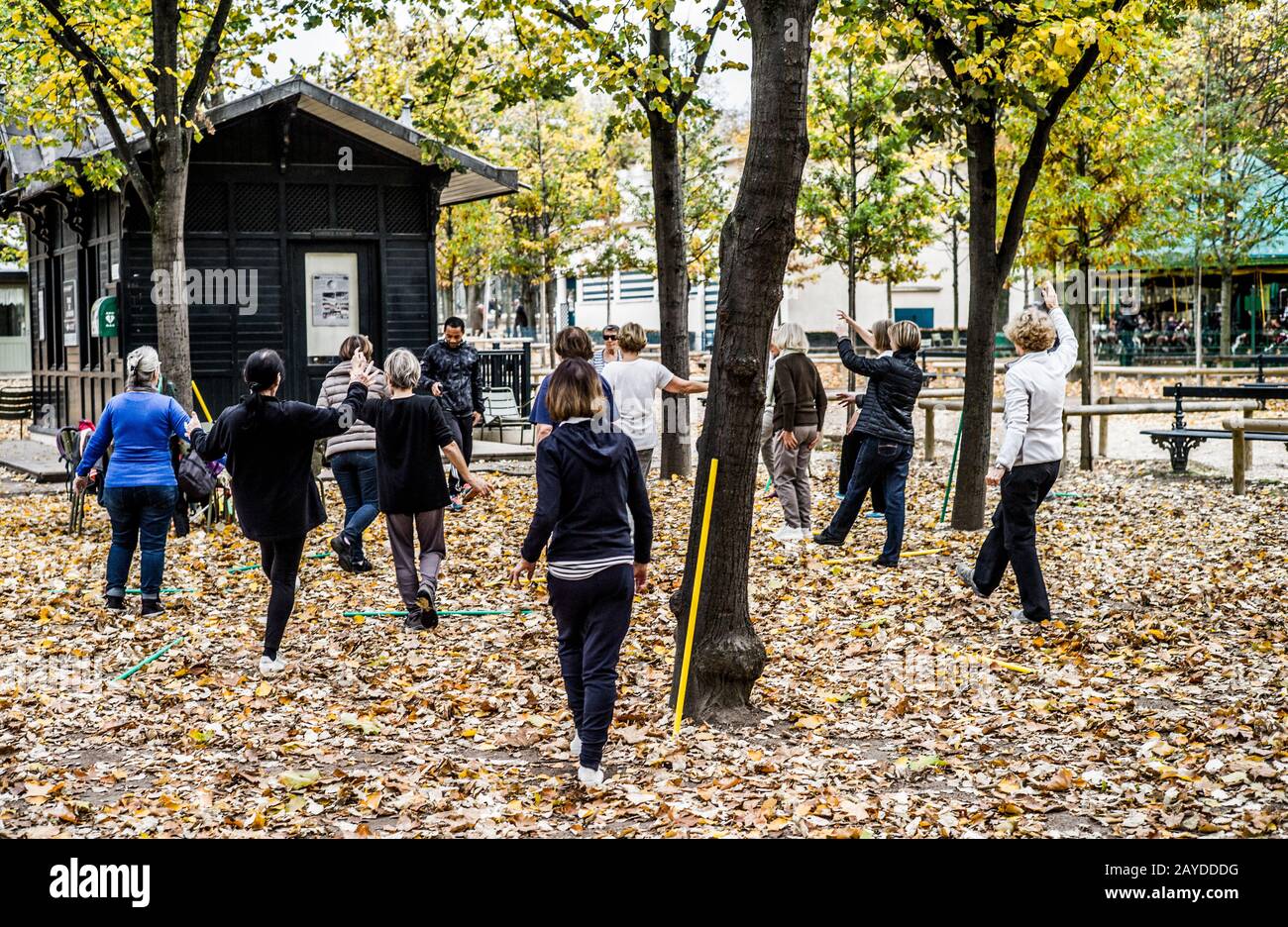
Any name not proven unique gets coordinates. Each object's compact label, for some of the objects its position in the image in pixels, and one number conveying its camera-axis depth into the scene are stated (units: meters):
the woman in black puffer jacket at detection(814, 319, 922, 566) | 10.65
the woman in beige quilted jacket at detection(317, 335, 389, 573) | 10.53
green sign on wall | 17.12
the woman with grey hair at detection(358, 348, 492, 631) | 8.53
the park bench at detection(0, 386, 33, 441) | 21.91
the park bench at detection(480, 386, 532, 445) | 20.41
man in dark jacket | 13.34
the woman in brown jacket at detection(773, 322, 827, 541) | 11.55
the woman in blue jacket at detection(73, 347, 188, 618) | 9.30
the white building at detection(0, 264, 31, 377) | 47.25
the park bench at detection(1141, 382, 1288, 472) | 16.47
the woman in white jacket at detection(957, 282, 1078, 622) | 8.61
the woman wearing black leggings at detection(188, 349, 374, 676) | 7.80
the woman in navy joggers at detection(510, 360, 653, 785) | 5.83
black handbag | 9.83
